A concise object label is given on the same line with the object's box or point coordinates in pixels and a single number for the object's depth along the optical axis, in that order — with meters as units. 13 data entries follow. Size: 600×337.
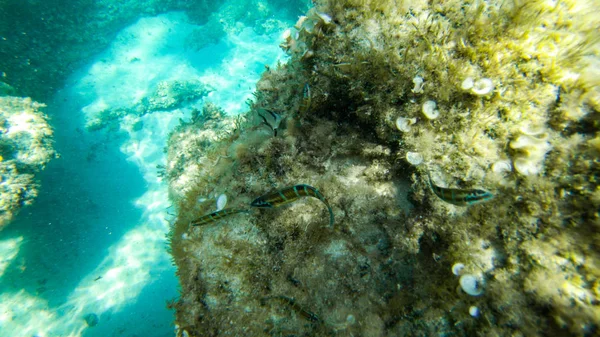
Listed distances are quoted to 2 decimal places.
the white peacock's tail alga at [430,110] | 2.56
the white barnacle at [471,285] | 2.12
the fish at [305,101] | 3.04
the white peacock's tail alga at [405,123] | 2.68
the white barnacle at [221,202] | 3.24
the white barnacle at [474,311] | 2.12
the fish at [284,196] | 2.25
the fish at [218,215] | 2.90
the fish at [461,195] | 1.84
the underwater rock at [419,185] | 2.02
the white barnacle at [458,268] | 2.25
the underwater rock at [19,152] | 8.86
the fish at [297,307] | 2.72
